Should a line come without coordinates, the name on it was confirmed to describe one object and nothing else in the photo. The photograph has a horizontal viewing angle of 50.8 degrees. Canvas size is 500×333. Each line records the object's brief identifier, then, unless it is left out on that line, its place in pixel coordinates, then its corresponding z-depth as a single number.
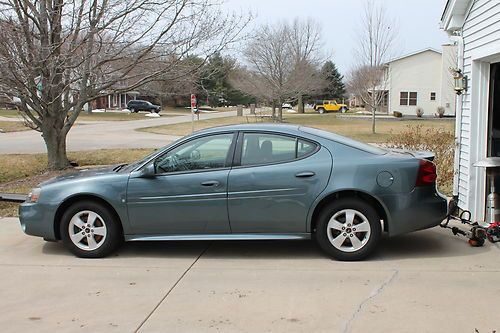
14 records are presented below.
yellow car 74.31
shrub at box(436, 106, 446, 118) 49.46
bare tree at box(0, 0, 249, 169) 10.28
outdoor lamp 7.71
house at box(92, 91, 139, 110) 73.97
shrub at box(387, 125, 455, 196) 10.48
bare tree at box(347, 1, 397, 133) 35.12
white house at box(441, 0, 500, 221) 7.29
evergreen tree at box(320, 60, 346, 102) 81.75
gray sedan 5.45
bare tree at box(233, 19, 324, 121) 45.38
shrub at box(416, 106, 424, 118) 50.09
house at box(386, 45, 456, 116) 51.69
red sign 25.22
